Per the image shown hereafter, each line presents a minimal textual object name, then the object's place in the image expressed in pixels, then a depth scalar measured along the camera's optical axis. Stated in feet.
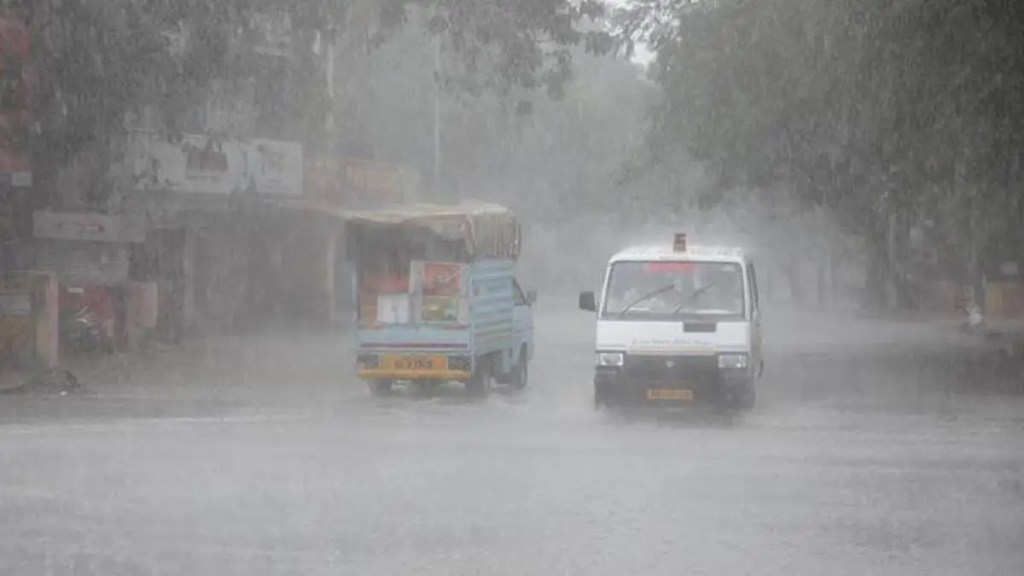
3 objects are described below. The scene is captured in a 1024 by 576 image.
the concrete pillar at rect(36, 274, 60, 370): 97.86
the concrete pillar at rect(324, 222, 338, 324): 169.99
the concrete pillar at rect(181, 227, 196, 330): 150.20
